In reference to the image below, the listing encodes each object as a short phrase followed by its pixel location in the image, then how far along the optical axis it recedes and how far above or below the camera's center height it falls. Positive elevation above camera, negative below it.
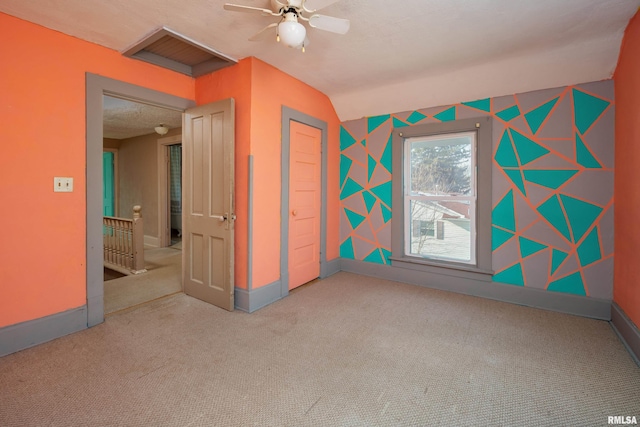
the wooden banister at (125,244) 4.36 -0.58
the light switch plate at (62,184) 2.39 +0.17
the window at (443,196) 3.38 +0.13
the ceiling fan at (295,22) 1.86 +1.19
